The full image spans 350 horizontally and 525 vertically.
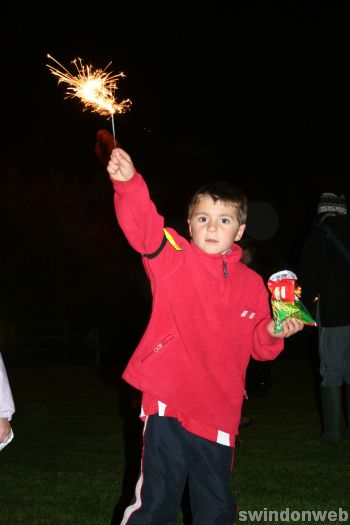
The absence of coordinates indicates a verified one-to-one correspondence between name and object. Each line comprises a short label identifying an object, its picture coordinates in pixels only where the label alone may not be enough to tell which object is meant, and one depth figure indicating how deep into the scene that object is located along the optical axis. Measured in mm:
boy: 3529
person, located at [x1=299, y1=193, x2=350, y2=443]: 7215
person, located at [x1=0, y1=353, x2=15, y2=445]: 3225
